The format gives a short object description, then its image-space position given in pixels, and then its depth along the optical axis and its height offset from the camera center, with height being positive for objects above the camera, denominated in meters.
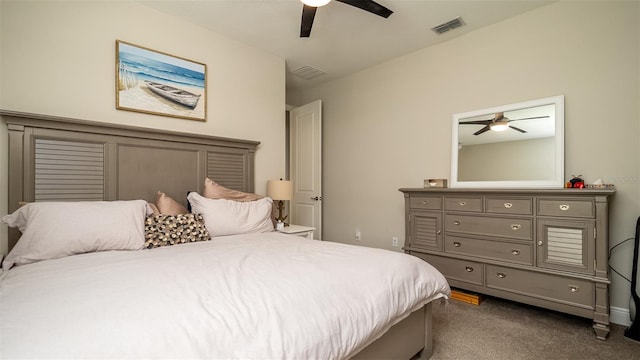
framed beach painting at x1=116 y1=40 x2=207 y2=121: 2.55 +0.87
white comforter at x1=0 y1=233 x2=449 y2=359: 0.80 -0.42
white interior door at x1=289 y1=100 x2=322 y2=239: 4.32 +0.24
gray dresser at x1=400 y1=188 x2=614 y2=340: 2.13 -0.52
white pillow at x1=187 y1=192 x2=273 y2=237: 2.38 -0.30
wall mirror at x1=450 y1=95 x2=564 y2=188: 2.59 +0.32
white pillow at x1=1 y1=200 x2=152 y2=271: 1.60 -0.29
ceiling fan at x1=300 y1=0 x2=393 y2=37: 2.15 +1.31
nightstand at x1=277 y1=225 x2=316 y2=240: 3.04 -0.54
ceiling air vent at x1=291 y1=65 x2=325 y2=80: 4.07 +1.50
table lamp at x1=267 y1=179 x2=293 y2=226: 3.27 -0.12
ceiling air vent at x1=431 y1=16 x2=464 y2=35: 2.93 +1.54
